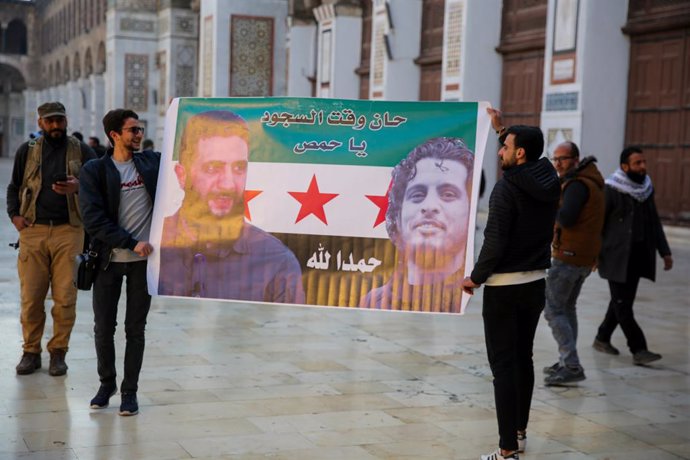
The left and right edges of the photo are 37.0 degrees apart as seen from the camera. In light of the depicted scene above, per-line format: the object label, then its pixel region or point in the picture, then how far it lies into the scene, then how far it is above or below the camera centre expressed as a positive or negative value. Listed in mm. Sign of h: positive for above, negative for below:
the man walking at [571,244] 5914 -447
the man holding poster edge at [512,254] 4277 -377
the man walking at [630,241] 6648 -471
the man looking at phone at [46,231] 5750 -467
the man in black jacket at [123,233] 4965 -403
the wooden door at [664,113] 13469 +762
